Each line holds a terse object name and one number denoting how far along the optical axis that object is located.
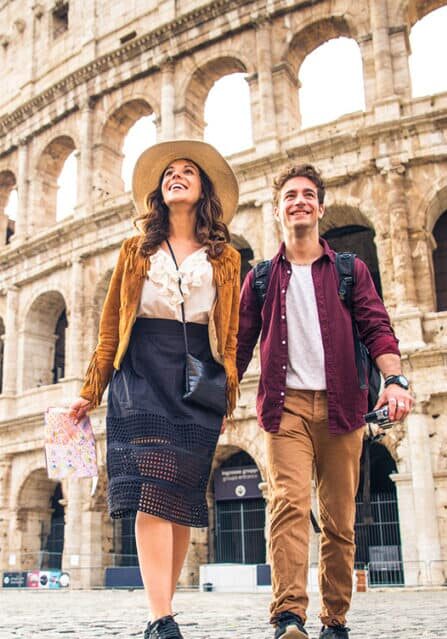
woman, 2.89
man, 3.19
